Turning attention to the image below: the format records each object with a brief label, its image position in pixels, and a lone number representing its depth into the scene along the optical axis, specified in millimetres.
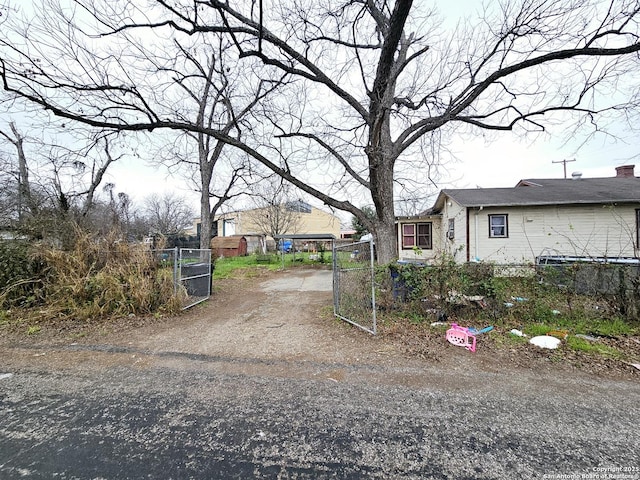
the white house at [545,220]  10586
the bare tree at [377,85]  5367
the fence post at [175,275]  6273
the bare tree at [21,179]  7633
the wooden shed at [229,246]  28531
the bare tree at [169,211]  38781
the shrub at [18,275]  5908
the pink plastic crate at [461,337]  4047
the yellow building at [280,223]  30903
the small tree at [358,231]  26594
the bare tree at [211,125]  8039
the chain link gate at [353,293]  5395
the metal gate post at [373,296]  4299
